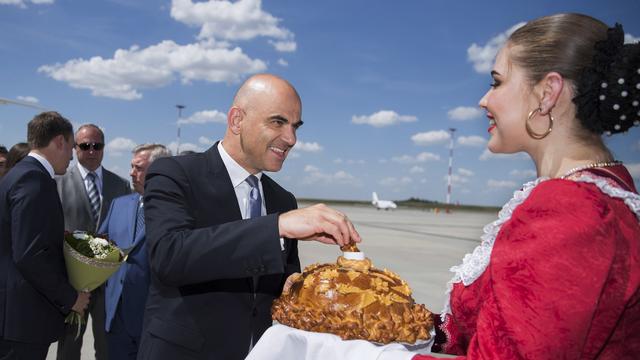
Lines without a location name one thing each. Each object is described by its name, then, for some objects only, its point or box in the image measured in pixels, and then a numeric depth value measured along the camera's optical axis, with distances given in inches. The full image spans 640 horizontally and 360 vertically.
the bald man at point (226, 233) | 73.2
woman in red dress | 47.4
